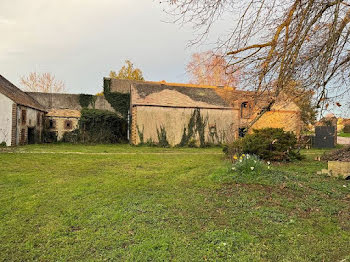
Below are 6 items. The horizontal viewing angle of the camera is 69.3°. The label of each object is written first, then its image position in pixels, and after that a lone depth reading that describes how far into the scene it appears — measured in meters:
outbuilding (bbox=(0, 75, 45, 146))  19.61
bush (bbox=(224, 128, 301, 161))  11.33
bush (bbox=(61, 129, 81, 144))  25.16
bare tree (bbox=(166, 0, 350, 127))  4.70
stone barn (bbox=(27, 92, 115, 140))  25.70
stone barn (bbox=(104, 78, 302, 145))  23.78
